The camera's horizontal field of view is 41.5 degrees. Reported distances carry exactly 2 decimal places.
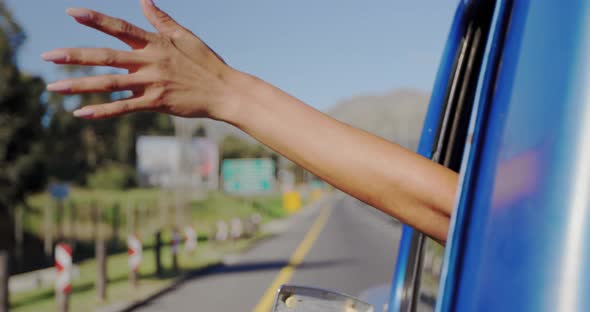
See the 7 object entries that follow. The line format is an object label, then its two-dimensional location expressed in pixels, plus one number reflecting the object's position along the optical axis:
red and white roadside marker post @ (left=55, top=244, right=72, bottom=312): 9.59
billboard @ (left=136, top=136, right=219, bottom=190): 63.72
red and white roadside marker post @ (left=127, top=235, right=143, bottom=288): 13.12
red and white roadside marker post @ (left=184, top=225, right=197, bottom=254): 19.30
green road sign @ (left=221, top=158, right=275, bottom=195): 56.06
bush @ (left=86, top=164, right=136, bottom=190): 80.56
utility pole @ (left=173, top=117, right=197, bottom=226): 23.34
